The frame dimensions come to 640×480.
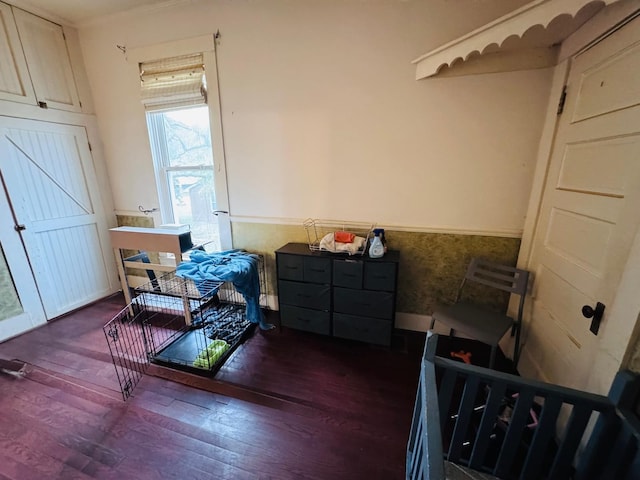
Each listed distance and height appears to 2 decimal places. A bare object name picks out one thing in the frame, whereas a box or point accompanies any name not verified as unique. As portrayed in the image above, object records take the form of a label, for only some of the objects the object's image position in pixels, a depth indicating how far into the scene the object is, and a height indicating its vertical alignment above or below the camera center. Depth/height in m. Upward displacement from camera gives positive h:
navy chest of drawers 1.98 -0.92
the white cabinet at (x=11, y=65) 2.10 +0.91
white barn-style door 2.27 -0.31
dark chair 1.64 -0.95
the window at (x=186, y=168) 2.56 +0.07
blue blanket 2.03 -0.75
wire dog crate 1.94 -1.37
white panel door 1.08 -0.16
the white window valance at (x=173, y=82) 2.32 +0.84
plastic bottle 1.99 -0.55
